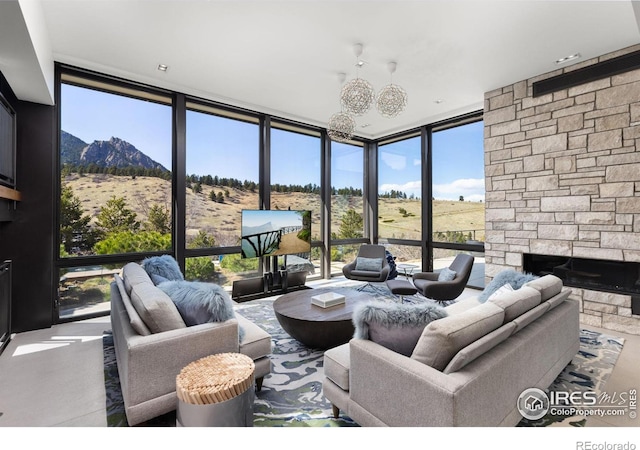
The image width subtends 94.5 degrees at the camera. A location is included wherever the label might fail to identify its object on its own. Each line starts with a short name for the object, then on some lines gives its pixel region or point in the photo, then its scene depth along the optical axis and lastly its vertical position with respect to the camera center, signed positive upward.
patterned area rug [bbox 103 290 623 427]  1.86 -1.21
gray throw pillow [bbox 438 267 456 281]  4.11 -0.68
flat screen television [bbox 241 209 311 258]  4.52 -0.08
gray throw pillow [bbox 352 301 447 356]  1.61 -0.53
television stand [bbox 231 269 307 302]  4.48 -0.93
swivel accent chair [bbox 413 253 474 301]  3.90 -0.78
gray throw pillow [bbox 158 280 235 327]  2.00 -0.52
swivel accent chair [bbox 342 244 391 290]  4.88 -0.71
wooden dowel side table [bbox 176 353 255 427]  1.47 -0.86
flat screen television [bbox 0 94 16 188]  2.83 +0.87
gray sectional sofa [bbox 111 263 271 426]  1.70 -0.76
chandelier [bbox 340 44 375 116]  3.12 +1.41
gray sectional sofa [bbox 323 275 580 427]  1.33 -0.73
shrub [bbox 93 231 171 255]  3.90 -0.20
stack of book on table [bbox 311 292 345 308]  3.06 -0.77
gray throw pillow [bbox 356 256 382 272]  5.11 -0.65
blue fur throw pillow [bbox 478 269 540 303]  2.67 -0.51
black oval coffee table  2.70 -0.88
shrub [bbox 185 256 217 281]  4.54 -0.65
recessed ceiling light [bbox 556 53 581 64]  3.42 +1.98
